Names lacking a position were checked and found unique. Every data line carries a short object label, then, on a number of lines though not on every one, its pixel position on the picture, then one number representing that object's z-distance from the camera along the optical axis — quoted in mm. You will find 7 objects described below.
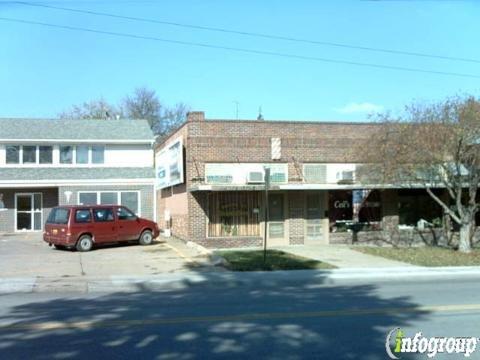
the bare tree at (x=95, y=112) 58209
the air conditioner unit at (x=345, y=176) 23531
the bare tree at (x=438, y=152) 19234
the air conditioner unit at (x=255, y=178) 22656
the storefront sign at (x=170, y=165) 23859
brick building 22891
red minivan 21188
